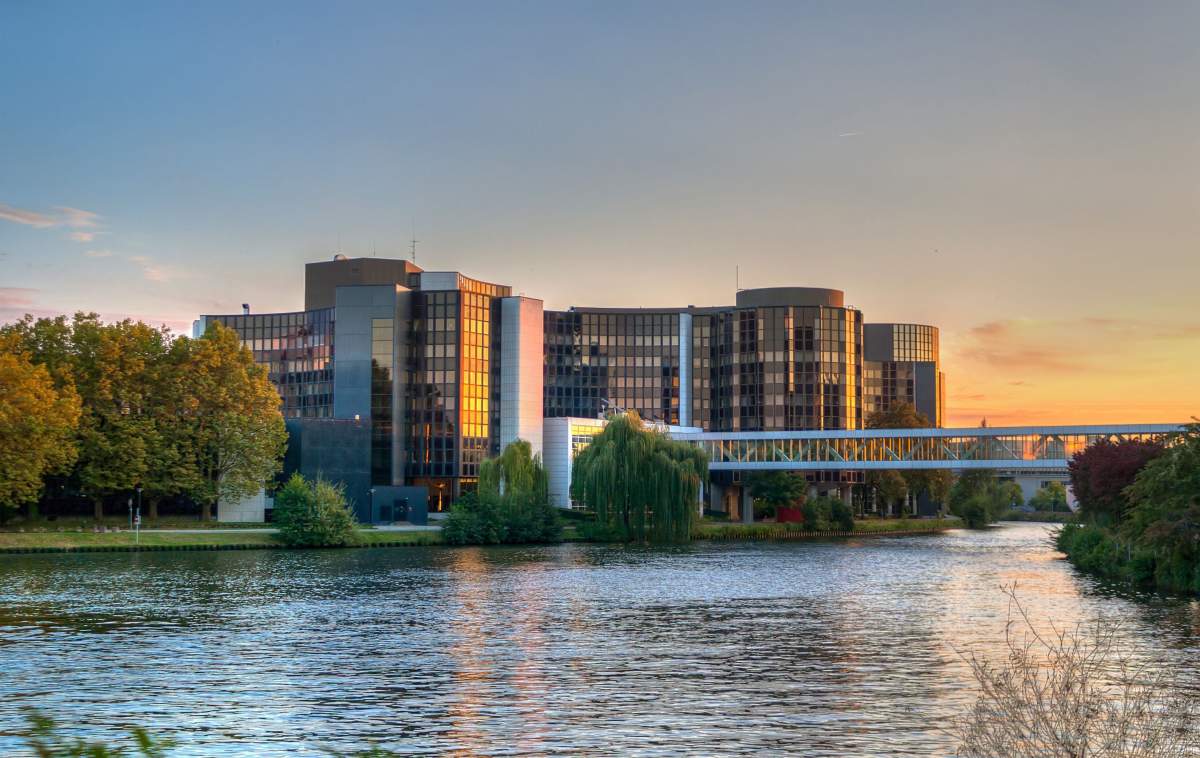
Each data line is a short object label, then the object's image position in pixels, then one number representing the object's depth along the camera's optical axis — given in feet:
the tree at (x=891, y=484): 602.85
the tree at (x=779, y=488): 551.59
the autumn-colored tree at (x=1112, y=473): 276.82
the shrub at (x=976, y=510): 602.85
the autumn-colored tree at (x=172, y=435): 376.68
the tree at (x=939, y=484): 620.90
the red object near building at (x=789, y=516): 565.94
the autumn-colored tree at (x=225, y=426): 389.80
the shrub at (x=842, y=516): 512.22
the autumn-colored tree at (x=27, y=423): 325.42
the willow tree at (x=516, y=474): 398.01
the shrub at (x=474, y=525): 378.94
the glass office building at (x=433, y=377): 549.95
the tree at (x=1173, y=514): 202.08
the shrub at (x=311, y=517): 353.72
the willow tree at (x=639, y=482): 379.96
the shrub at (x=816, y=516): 503.61
